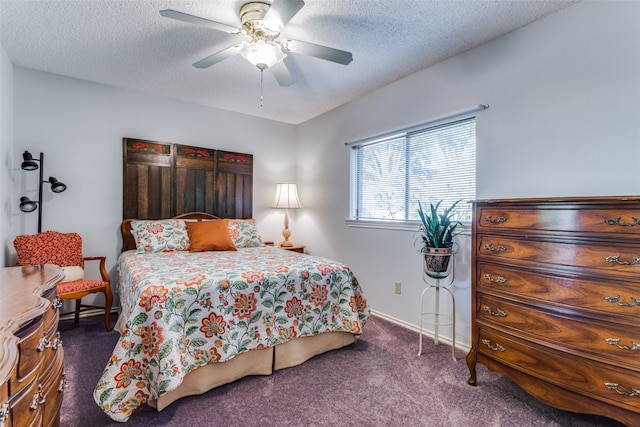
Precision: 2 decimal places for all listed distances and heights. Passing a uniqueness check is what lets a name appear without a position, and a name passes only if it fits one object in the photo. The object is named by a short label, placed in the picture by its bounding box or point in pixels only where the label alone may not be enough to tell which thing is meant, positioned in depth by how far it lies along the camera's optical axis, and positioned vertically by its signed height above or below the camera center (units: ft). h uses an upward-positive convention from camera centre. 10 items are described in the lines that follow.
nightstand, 13.60 -1.63
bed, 5.39 -2.36
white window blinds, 8.53 +1.38
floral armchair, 8.60 -1.51
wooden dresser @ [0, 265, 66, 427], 2.54 -1.46
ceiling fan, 5.85 +3.65
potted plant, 7.64 -0.78
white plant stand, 7.83 -2.40
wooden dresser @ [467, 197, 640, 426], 4.40 -1.41
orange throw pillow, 10.39 -0.91
